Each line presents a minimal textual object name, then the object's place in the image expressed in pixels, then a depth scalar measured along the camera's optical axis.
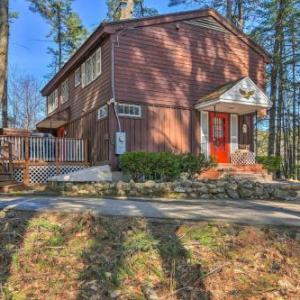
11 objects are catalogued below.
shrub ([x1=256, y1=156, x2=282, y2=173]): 12.13
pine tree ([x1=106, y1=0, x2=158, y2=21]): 21.95
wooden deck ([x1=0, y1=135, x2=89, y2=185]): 10.27
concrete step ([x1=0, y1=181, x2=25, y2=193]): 8.81
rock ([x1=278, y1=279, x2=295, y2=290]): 3.30
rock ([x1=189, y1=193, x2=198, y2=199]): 8.17
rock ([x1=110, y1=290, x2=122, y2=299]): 3.13
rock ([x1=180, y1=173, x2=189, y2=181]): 9.29
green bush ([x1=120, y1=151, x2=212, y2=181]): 9.25
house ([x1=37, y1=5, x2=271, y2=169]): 10.40
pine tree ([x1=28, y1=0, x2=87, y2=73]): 22.59
